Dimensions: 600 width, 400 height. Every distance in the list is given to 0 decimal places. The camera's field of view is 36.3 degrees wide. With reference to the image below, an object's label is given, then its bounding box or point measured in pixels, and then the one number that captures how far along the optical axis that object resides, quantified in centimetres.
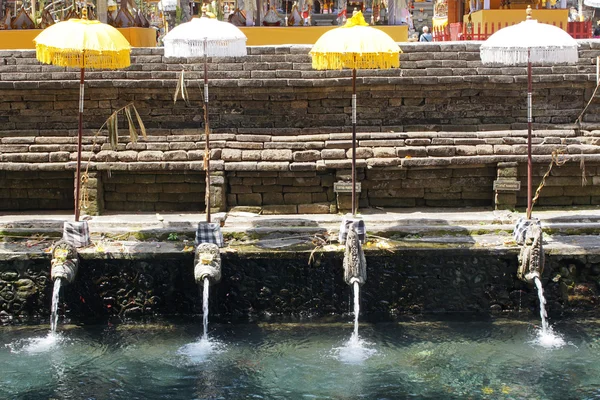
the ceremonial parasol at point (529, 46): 986
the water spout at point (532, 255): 959
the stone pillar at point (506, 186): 1162
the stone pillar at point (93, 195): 1176
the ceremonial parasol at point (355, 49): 978
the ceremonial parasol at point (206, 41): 1007
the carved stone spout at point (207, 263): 944
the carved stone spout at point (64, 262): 948
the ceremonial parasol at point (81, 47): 969
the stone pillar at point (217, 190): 1161
